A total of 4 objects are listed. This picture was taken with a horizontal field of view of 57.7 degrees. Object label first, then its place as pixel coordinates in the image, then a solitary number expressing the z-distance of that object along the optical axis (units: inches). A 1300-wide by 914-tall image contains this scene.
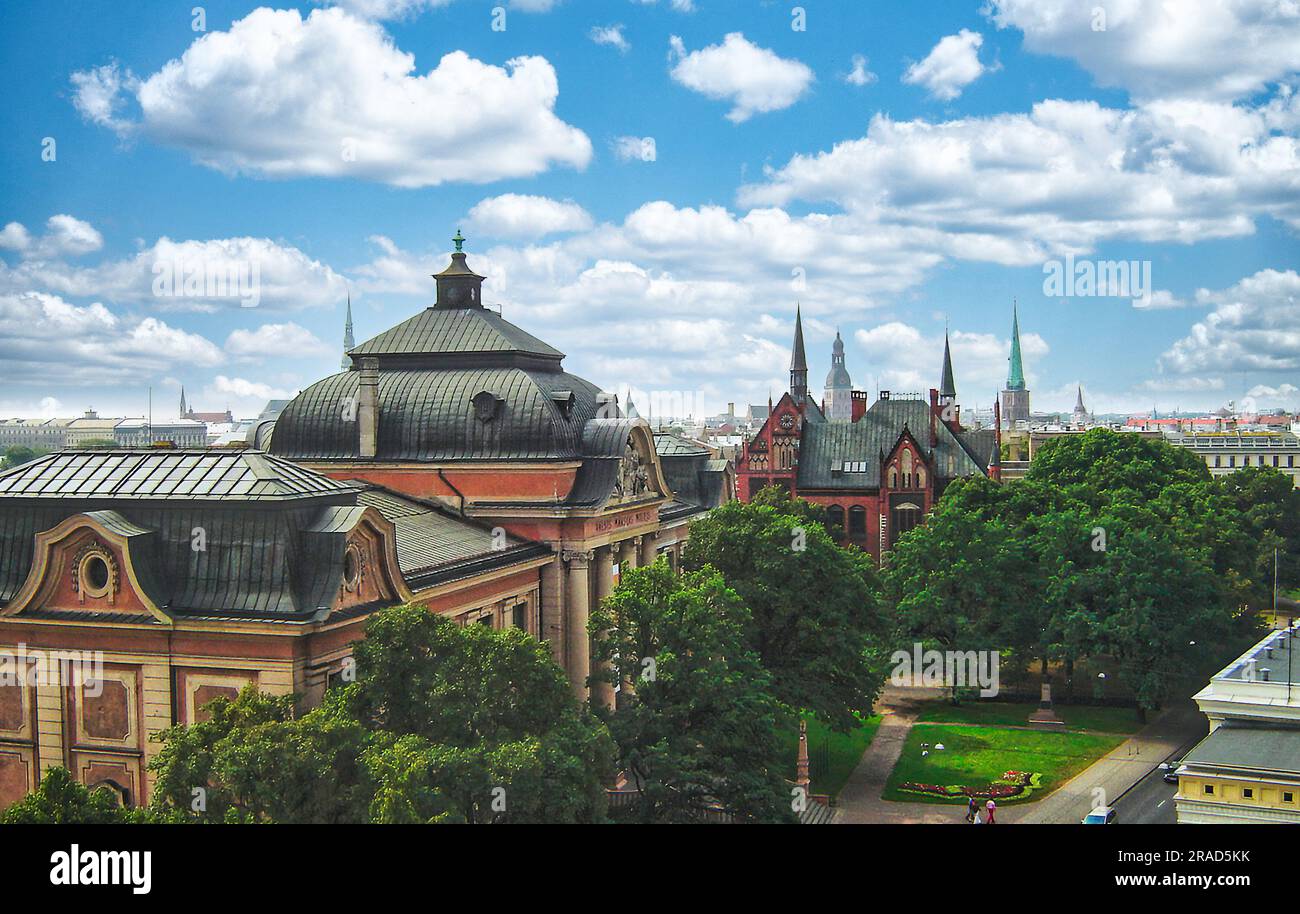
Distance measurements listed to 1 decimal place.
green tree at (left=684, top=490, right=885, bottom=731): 2093.0
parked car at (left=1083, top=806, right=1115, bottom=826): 1672.0
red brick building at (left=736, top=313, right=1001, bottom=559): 4001.0
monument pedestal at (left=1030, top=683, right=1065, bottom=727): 2487.7
